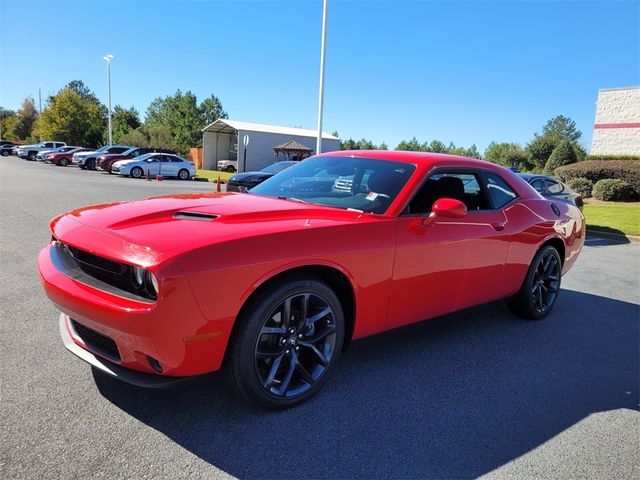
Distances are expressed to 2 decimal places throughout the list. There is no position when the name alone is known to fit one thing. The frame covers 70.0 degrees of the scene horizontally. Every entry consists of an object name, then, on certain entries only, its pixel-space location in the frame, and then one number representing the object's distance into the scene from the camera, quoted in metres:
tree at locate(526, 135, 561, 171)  49.06
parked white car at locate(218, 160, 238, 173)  39.56
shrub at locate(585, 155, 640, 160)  23.92
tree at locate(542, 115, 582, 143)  107.31
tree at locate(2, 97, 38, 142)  78.38
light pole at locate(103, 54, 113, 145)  41.93
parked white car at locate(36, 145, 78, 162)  36.62
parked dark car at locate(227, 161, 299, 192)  12.95
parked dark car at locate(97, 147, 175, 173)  27.27
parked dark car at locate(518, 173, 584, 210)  10.69
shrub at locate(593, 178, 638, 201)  19.34
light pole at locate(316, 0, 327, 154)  19.48
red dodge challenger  2.29
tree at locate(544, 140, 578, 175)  28.19
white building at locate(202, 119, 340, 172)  36.63
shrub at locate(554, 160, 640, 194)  20.23
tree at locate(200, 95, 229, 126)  65.00
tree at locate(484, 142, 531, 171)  53.77
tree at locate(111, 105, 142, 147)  61.49
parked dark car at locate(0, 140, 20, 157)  47.81
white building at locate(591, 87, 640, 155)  27.53
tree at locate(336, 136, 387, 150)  59.73
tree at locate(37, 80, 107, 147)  51.72
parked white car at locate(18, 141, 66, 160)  39.50
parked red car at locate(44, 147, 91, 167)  33.81
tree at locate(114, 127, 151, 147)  51.88
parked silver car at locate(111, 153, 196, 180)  24.89
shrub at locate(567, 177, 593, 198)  20.72
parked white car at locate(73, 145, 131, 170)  29.81
